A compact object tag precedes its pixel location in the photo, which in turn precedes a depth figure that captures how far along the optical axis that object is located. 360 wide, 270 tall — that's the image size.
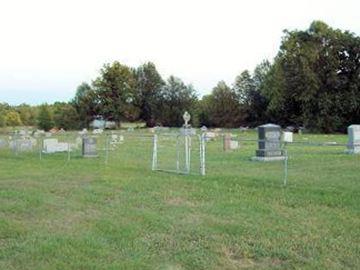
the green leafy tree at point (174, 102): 90.38
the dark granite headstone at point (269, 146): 22.52
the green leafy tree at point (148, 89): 92.44
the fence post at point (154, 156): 18.11
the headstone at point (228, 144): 29.75
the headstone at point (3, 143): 35.41
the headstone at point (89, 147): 25.38
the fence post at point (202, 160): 16.34
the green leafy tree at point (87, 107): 89.31
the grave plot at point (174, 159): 17.27
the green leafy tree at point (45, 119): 88.12
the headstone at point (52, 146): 28.73
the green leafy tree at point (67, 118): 88.00
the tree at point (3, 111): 88.86
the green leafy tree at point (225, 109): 82.19
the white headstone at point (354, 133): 26.03
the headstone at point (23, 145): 31.00
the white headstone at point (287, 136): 33.84
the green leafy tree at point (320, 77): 63.66
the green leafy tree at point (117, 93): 87.81
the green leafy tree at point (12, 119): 97.39
